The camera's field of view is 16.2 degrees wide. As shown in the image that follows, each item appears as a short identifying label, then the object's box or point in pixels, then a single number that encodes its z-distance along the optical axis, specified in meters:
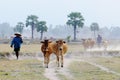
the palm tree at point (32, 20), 125.69
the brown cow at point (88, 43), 49.30
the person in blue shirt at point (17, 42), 30.41
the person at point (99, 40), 53.80
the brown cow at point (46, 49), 25.95
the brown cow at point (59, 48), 26.33
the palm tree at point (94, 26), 156.25
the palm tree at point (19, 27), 146.25
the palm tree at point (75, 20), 110.19
